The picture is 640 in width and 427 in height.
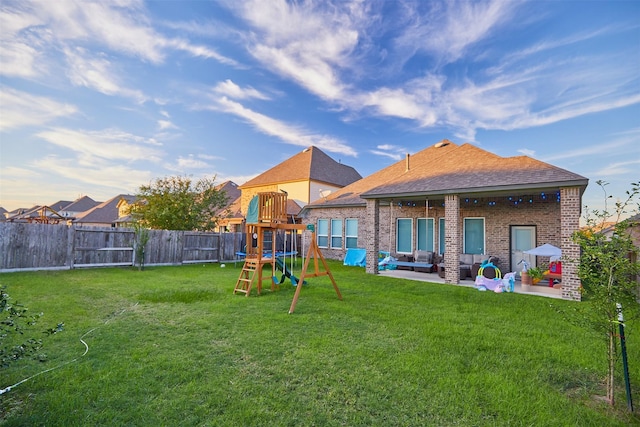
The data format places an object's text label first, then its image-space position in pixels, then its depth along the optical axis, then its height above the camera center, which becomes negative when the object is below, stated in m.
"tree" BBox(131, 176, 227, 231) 17.20 +1.17
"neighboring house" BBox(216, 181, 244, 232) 24.30 +0.39
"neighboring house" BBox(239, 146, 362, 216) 27.89 +4.82
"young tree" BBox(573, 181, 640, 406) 3.02 -0.40
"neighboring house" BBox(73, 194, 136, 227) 37.91 +0.87
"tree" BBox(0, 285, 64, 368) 2.25 -1.08
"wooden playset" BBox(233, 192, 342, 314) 8.04 +0.08
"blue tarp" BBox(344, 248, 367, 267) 15.18 -1.66
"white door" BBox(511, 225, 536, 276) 11.55 -0.58
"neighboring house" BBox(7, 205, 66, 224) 22.50 +0.17
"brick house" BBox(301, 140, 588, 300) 8.62 +0.76
